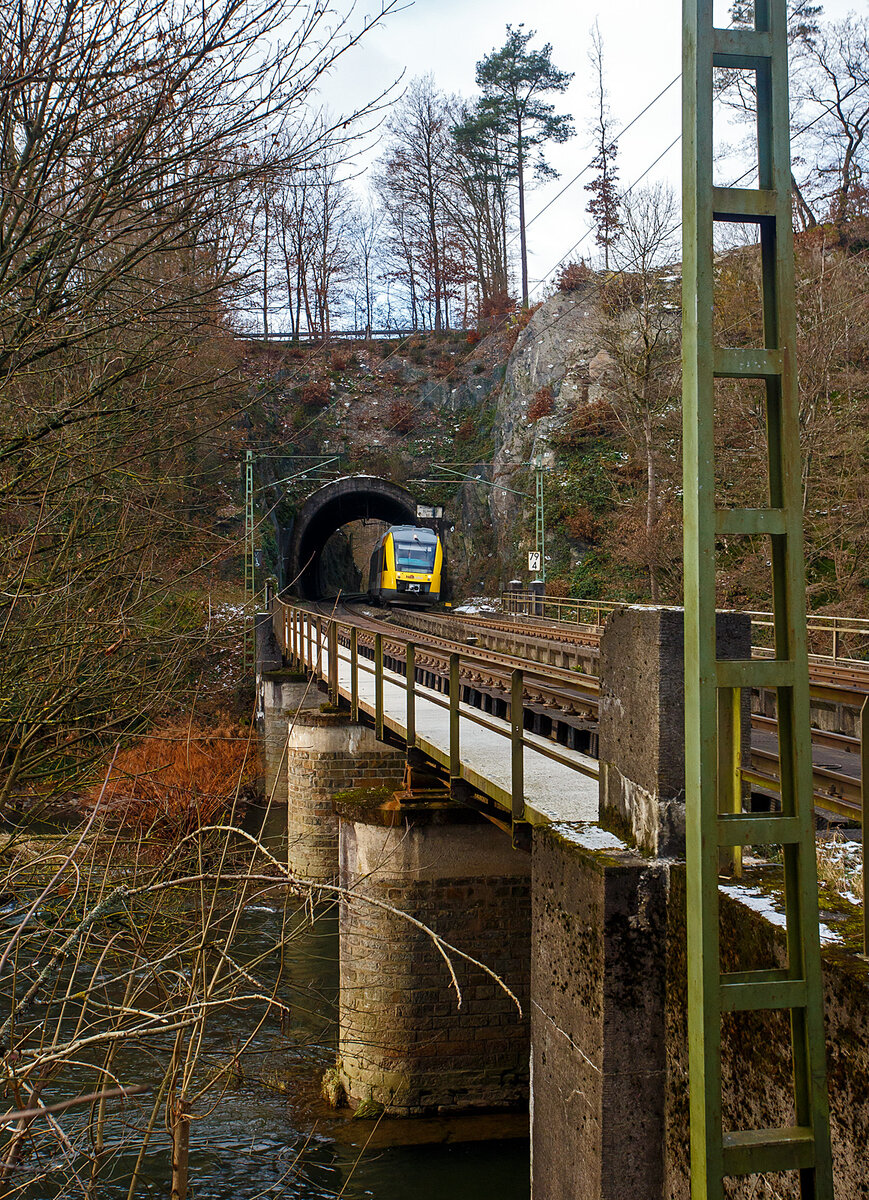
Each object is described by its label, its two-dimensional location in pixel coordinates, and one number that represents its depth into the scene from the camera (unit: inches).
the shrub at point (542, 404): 1489.9
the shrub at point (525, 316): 1759.4
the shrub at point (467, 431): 1782.7
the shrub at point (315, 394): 1785.2
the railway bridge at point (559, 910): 148.0
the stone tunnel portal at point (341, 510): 1574.8
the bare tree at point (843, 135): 1234.0
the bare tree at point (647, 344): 1063.6
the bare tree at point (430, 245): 1754.4
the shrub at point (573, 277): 1605.6
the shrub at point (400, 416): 1740.9
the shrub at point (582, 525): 1293.1
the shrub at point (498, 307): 2031.4
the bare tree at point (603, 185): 1497.3
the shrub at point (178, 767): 198.2
